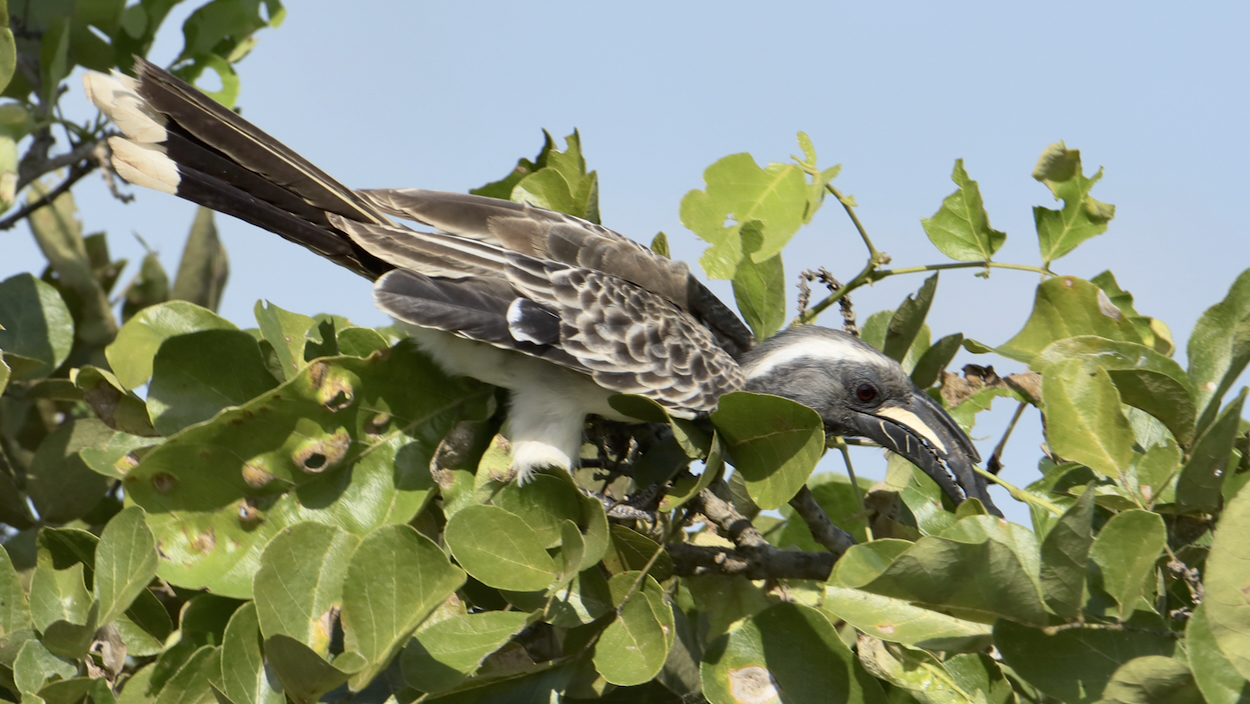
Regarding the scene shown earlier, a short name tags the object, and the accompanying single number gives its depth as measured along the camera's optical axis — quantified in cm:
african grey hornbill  503
